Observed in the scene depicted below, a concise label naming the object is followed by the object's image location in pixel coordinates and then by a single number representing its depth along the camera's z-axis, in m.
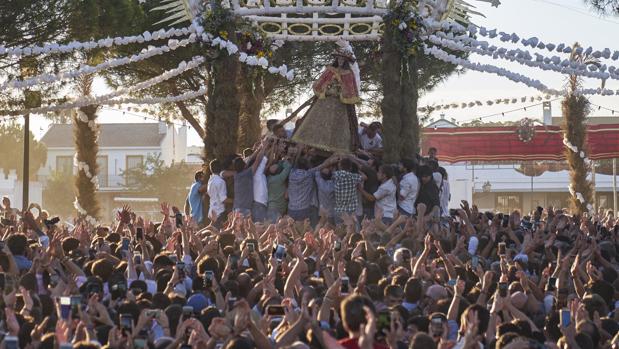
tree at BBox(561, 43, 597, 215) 30.62
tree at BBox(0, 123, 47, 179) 64.94
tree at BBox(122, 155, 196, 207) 62.31
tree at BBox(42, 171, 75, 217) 64.00
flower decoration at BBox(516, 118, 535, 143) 41.62
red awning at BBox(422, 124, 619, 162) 42.06
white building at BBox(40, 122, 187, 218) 65.31
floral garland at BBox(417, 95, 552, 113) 30.04
